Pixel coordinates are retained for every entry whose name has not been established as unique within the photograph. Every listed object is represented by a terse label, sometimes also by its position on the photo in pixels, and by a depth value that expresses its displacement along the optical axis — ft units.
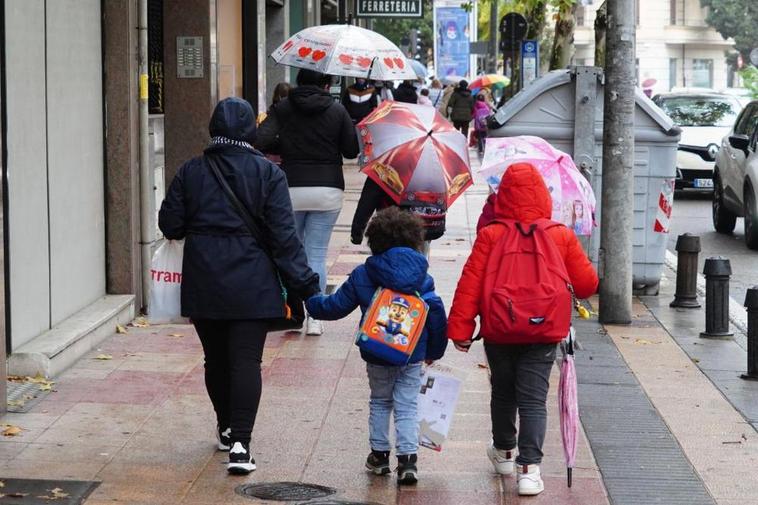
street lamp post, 36.27
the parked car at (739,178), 55.57
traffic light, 184.60
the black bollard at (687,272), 39.27
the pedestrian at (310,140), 31.63
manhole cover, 20.57
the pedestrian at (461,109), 116.16
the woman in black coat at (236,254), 21.21
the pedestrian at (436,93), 132.73
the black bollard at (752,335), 29.63
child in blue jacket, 20.68
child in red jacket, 20.43
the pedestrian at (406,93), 79.00
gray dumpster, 39.81
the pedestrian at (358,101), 58.80
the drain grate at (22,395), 25.50
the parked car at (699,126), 75.41
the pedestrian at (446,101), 121.59
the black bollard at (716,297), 34.06
